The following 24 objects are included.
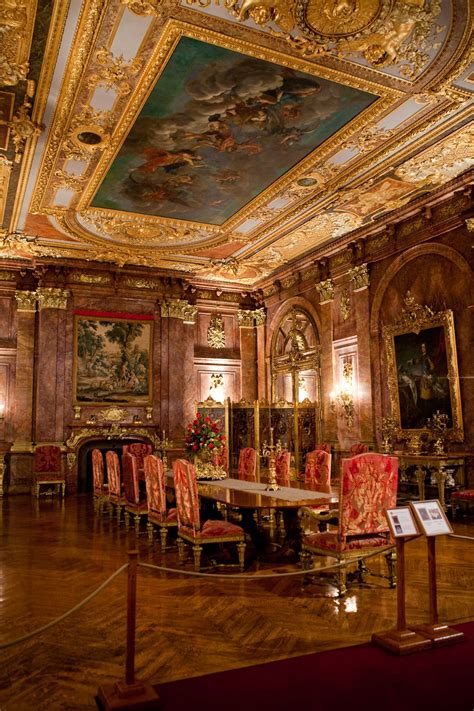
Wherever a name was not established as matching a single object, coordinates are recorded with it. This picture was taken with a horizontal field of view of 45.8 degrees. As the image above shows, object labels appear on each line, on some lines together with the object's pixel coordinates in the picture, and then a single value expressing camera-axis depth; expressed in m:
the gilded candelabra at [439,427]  9.35
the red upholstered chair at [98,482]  9.58
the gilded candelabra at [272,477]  6.50
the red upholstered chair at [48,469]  12.23
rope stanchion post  2.69
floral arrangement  7.87
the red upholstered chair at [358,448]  10.45
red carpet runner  2.71
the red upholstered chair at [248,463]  9.01
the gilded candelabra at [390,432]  10.42
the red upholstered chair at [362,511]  4.77
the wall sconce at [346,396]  11.89
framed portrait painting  9.35
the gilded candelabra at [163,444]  13.66
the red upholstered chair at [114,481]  8.62
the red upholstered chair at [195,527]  5.61
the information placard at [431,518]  3.56
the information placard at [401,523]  3.50
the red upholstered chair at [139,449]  12.10
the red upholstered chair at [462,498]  8.02
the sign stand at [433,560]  3.49
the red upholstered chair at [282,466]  8.34
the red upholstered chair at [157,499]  6.64
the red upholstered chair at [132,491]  7.61
